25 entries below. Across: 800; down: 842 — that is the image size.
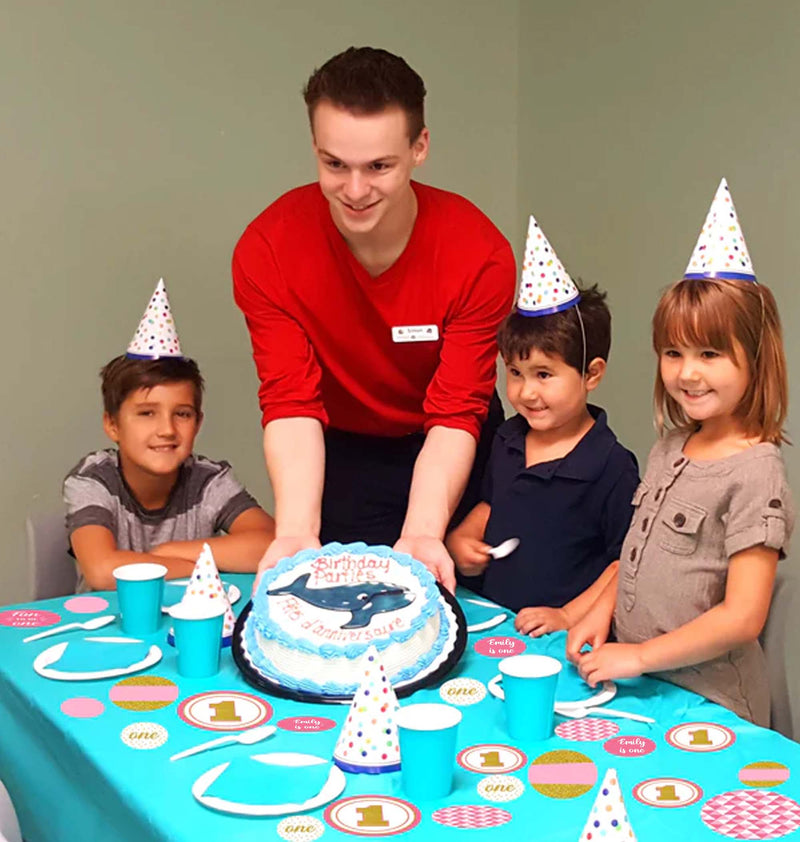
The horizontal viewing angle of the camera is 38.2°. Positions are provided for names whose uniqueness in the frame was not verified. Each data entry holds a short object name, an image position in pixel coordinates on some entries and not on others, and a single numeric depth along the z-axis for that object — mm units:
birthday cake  1489
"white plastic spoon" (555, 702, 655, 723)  1426
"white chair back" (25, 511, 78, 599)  2318
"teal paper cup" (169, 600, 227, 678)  1557
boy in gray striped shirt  2385
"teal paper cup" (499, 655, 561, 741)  1349
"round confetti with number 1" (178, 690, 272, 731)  1427
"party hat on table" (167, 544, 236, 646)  1672
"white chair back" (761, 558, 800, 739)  1631
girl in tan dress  1505
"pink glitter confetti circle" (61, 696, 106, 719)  1469
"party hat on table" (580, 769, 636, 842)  1000
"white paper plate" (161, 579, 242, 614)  1933
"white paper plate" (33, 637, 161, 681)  1587
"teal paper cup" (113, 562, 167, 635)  1752
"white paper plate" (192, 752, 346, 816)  1201
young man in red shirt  1911
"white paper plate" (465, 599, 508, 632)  1775
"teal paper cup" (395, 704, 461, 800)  1195
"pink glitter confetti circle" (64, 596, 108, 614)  1907
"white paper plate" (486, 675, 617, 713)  1451
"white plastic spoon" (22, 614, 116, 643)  1782
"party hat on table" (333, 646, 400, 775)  1283
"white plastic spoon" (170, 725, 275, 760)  1348
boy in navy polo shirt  1971
